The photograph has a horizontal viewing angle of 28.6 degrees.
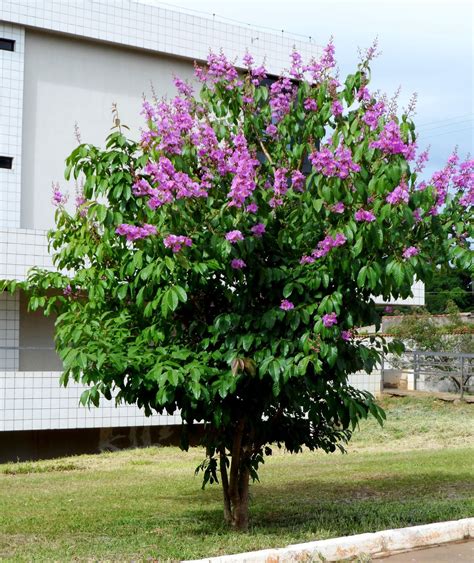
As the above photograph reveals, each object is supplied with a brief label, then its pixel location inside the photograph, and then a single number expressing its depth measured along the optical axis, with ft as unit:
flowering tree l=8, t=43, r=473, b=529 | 23.40
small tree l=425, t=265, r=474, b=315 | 187.89
